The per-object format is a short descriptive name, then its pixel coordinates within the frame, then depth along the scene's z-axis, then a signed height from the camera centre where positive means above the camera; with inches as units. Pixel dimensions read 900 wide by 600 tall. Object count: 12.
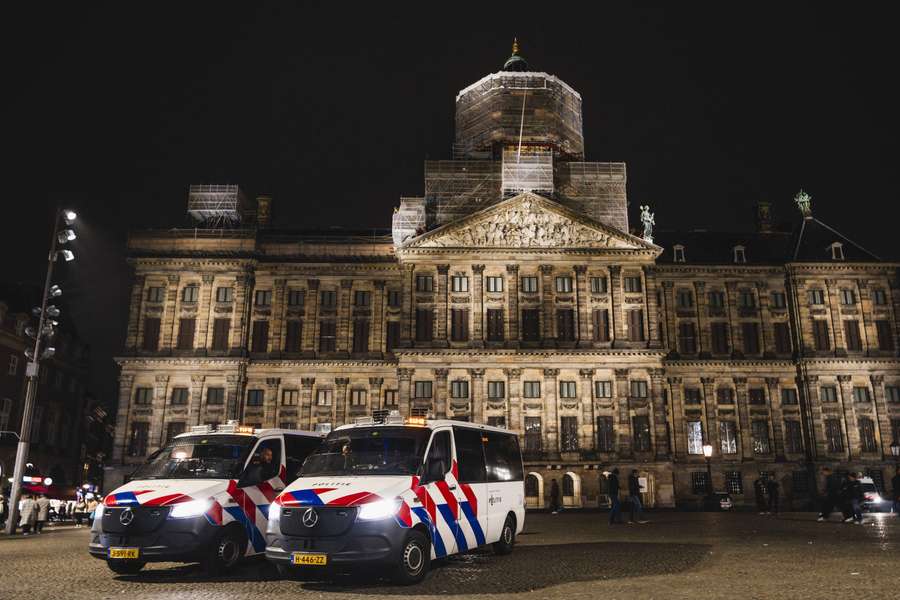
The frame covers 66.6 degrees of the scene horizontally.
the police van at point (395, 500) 420.8 -27.7
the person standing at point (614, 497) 936.9 -51.8
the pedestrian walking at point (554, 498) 1525.6 -85.4
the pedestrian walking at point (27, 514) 895.7 -75.1
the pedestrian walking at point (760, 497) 1374.3 -71.9
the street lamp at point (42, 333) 906.1 +168.1
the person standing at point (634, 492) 973.8 -46.1
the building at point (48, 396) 1845.5 +175.0
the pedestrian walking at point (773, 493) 1306.6 -61.1
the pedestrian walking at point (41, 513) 919.7 -76.0
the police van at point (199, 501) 462.6 -31.1
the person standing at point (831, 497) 992.2 -51.2
